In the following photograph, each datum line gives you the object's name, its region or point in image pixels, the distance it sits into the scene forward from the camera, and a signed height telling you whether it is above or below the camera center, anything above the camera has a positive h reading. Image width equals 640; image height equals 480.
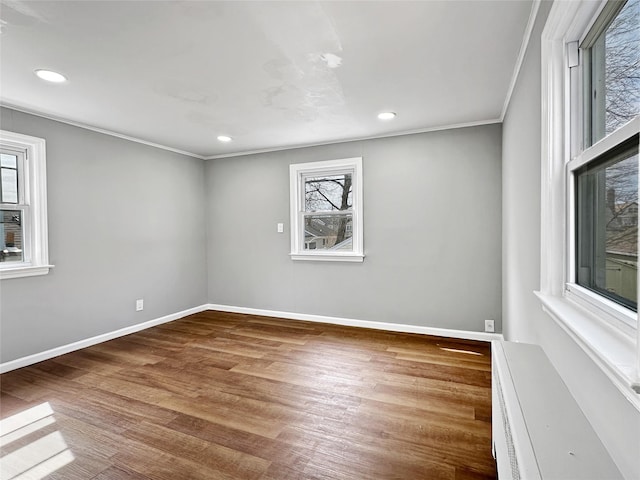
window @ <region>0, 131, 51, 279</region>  2.95 +0.31
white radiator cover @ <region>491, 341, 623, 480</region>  0.78 -0.55
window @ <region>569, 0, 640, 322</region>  0.89 +0.25
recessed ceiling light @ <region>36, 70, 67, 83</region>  2.30 +1.19
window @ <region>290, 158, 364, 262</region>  4.06 +0.35
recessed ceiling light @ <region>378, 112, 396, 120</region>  3.17 +1.20
